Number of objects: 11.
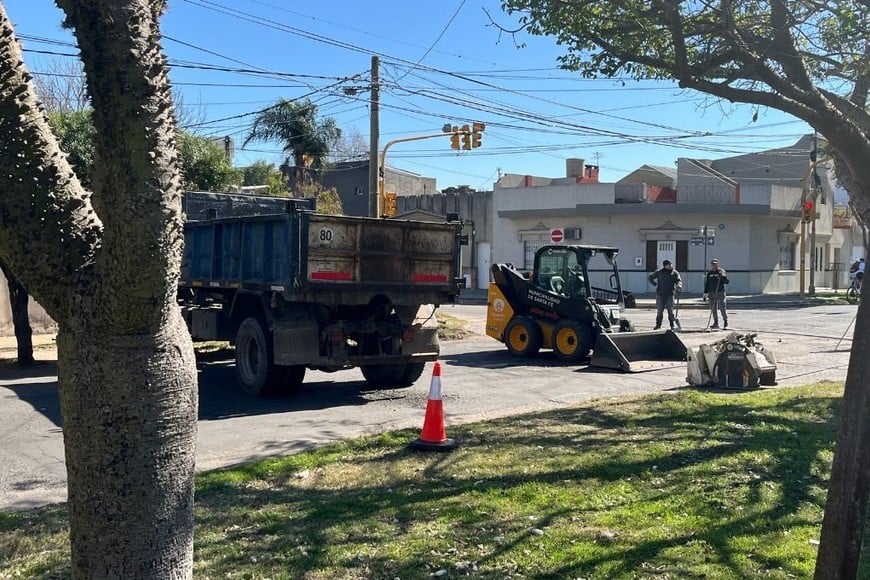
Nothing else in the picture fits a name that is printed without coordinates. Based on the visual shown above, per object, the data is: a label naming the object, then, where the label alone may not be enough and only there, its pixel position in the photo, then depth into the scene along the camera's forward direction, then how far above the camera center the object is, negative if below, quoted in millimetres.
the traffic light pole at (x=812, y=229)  33469 +1673
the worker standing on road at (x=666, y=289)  21234 -519
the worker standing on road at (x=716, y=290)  21594 -555
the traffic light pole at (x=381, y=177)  23420 +2576
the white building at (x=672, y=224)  37625 +2057
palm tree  39406 +6458
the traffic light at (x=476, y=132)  25869 +4177
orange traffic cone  7812 -1490
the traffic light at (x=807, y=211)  34156 +2327
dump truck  10852 -308
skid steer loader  14859 -934
